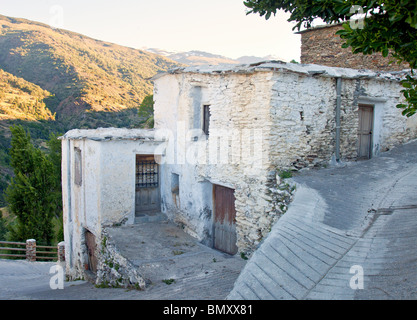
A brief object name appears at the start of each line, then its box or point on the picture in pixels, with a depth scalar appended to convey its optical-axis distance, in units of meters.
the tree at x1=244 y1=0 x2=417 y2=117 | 3.35
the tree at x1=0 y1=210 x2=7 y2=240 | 19.45
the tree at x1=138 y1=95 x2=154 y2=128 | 24.14
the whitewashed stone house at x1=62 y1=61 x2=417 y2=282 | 7.73
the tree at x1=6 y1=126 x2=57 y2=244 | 15.44
